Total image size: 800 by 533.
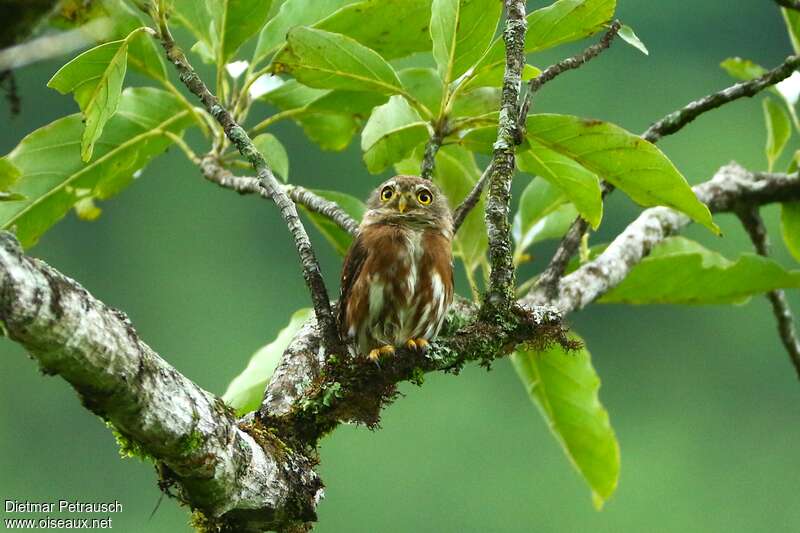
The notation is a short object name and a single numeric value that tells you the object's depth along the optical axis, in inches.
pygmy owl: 305.1
